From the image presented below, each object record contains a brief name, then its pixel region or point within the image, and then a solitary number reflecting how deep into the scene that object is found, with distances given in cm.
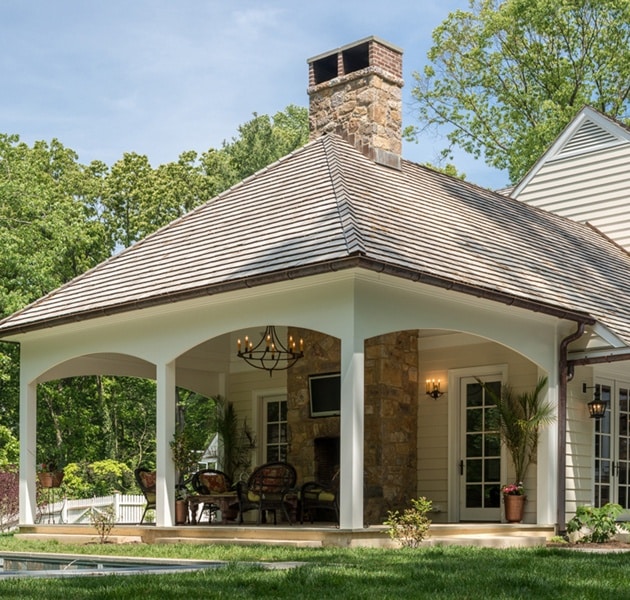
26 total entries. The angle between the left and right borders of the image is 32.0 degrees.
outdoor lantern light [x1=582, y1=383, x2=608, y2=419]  1446
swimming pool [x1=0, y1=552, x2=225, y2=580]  818
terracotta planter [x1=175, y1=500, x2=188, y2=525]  1372
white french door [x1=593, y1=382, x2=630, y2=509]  1509
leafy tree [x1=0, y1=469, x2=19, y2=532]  2067
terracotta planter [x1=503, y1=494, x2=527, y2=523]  1410
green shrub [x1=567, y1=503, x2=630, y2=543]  1318
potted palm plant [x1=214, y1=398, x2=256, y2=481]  1742
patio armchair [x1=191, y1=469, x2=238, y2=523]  1480
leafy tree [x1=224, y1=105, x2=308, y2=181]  3912
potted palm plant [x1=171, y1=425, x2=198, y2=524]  1348
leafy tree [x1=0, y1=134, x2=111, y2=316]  2538
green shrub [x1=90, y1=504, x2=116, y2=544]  1323
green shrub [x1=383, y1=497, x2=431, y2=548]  1163
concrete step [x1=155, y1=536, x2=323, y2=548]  1145
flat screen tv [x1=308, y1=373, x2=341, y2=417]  1545
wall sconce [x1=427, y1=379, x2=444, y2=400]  1562
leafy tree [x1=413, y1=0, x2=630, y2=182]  3284
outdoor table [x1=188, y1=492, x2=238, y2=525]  1403
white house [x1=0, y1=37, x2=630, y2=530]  1210
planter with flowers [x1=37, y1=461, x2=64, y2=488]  1655
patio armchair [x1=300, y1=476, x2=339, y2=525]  1334
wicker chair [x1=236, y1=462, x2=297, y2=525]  1345
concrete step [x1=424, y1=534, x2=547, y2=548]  1232
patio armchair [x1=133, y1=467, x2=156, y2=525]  1477
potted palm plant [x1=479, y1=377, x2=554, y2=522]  1396
